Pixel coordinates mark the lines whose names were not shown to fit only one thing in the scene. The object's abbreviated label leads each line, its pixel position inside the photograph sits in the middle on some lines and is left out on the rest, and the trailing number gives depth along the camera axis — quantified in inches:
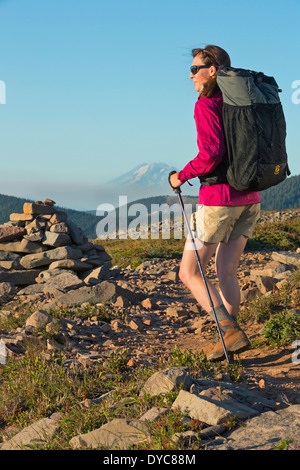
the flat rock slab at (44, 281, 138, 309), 310.5
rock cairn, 414.3
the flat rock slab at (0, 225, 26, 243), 443.5
